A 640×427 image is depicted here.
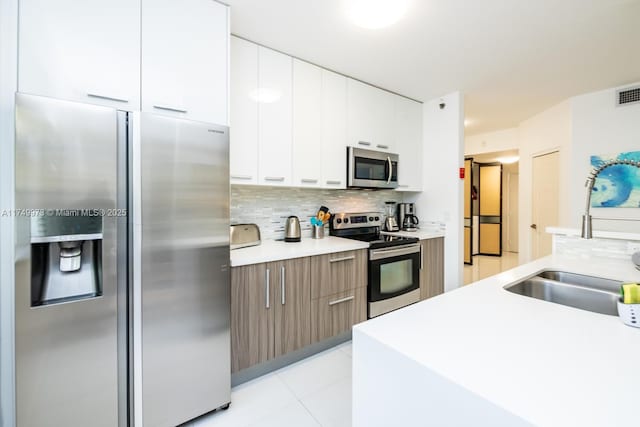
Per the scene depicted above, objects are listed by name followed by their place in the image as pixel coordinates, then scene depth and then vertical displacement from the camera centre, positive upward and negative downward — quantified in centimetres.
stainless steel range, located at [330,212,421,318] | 245 -47
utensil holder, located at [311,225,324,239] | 265 -18
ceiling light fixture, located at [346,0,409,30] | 169 +128
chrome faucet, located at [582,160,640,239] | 116 -1
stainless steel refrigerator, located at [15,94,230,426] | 113 -26
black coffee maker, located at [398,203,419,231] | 337 -5
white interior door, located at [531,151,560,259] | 390 +19
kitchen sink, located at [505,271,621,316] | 128 -38
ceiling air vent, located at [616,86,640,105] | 292 +126
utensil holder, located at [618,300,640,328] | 86 -32
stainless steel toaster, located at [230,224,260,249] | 211 -18
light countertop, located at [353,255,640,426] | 53 -36
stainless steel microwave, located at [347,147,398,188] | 270 +45
